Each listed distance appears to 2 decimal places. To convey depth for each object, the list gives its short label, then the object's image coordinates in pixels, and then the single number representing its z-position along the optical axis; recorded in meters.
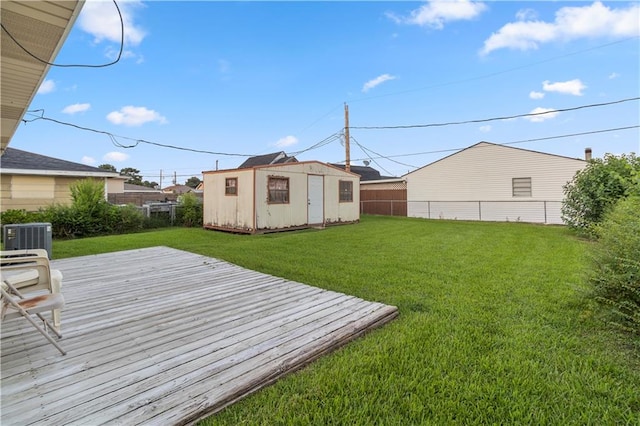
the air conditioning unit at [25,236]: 5.95
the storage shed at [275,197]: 10.30
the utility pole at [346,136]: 16.72
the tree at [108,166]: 44.56
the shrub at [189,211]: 13.05
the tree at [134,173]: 47.25
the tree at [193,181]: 52.94
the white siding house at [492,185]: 14.49
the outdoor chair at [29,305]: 2.01
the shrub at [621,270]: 2.62
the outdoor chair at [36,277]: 2.56
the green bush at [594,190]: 9.02
